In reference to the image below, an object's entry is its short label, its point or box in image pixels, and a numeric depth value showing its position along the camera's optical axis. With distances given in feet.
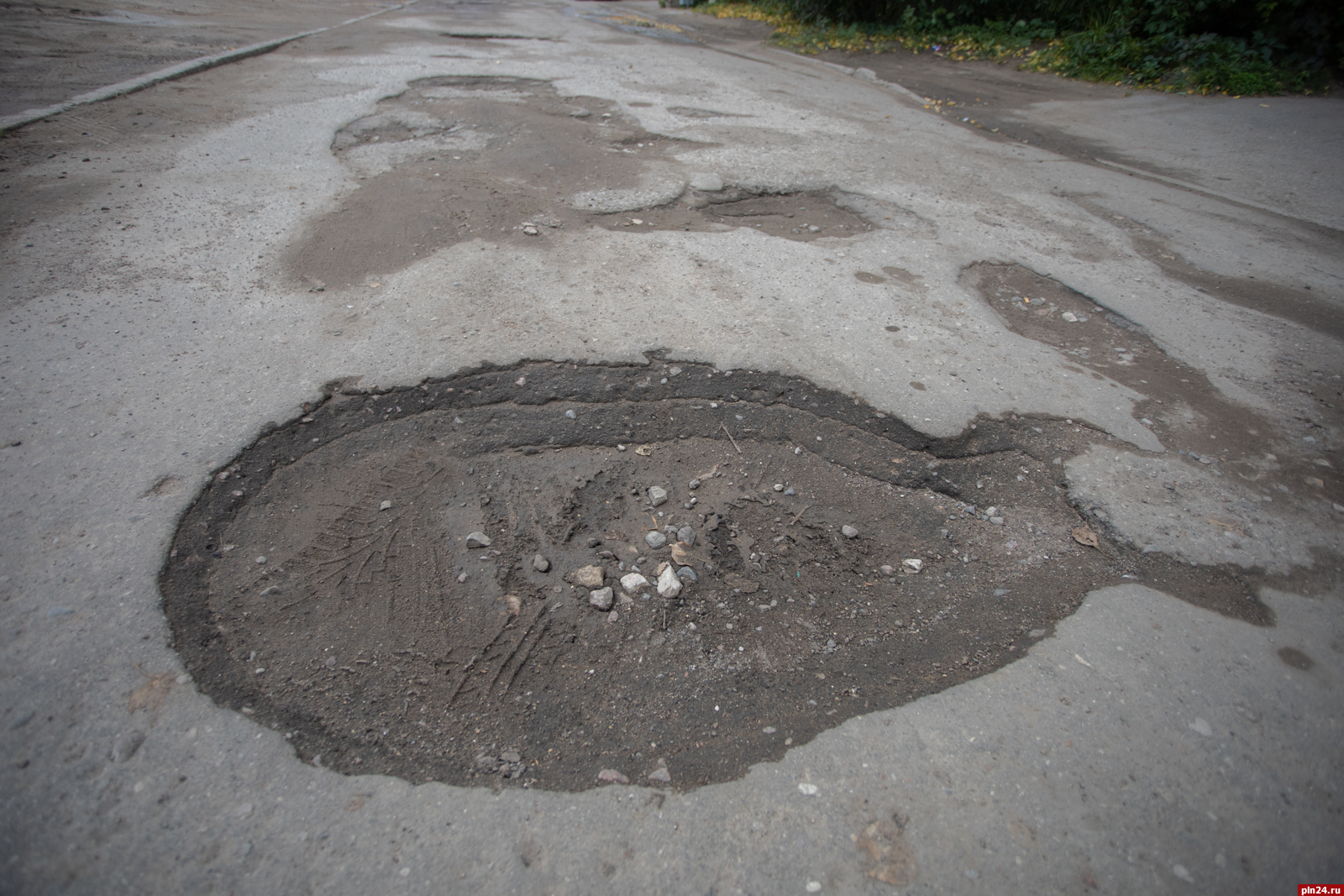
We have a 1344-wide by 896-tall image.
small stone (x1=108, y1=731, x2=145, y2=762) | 4.64
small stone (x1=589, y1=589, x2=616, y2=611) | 6.36
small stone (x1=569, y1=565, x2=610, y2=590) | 6.57
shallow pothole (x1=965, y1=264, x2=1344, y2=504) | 8.01
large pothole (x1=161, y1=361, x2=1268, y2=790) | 5.30
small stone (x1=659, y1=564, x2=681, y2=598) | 6.54
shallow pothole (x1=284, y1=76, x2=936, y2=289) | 11.66
